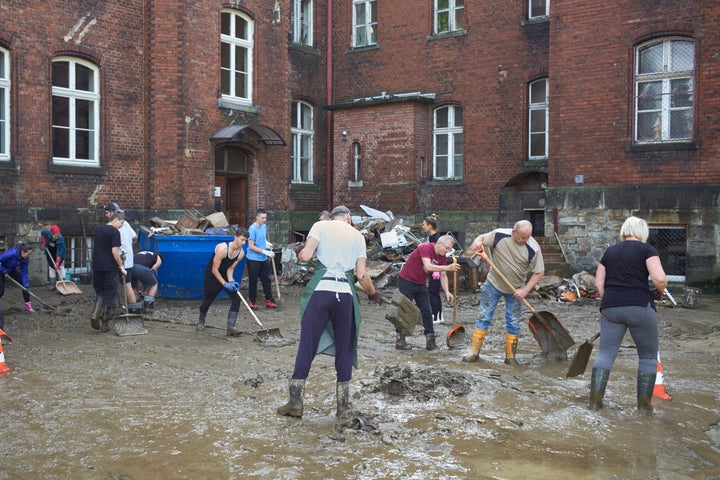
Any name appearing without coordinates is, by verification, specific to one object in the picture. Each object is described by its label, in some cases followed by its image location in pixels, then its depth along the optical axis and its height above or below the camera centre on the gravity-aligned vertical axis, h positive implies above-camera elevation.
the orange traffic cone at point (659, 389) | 7.22 -1.61
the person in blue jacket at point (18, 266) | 10.31 -0.72
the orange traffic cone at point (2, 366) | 7.90 -1.56
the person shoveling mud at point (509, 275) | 8.70 -0.65
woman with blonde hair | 6.57 -0.75
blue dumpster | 14.02 -0.84
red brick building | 15.61 +2.47
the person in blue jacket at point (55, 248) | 14.91 -0.64
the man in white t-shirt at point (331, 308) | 6.41 -0.77
